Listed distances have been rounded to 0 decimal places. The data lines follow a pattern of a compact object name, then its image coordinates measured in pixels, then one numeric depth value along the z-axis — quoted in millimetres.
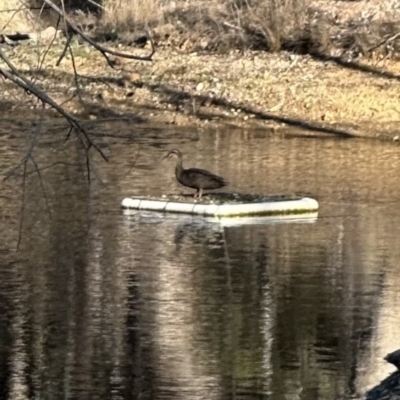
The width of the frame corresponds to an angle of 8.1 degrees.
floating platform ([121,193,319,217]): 35256
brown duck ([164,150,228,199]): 37136
